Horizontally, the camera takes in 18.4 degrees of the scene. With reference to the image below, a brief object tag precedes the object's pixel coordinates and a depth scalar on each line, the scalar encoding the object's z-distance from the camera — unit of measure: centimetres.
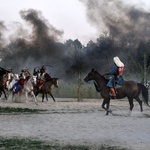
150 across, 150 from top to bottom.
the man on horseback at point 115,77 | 2373
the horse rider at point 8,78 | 3672
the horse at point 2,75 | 3364
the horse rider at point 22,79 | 3435
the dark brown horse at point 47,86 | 3800
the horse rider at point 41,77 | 3727
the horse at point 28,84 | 3358
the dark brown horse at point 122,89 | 2447
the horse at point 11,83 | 3623
